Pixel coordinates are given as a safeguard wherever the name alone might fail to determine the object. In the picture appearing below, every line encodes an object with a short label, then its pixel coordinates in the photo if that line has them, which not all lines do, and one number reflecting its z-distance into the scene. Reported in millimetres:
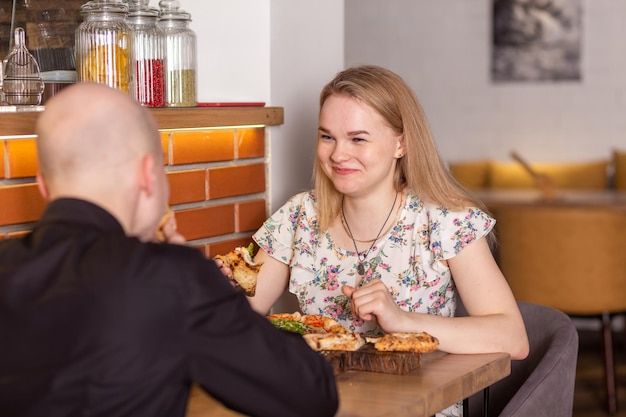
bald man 1246
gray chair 2215
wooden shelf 2162
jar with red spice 2568
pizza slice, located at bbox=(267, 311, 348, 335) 2201
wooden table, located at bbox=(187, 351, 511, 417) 1761
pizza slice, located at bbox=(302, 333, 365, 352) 2057
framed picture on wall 6570
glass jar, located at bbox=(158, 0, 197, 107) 2645
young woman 2549
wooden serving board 1977
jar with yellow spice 2445
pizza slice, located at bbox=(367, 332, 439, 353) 2037
